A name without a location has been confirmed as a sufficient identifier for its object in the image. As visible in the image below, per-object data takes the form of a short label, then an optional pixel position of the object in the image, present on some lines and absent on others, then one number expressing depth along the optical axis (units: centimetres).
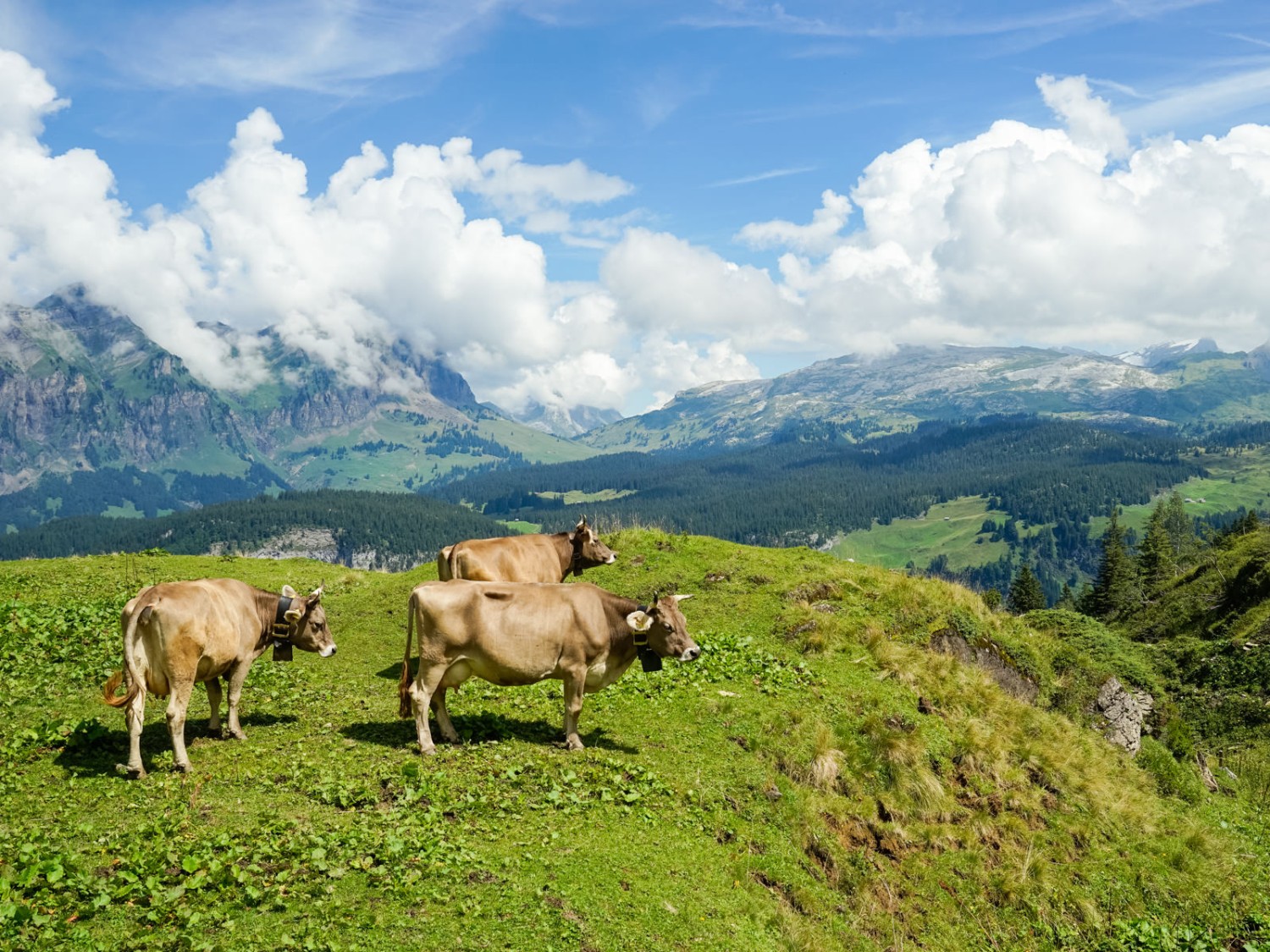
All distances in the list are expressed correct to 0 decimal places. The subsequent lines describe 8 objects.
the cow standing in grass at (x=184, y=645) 1327
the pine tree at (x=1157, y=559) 9350
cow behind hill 2103
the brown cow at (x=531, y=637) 1512
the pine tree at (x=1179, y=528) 14159
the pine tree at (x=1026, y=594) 9256
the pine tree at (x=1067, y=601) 11552
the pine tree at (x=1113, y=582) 8825
